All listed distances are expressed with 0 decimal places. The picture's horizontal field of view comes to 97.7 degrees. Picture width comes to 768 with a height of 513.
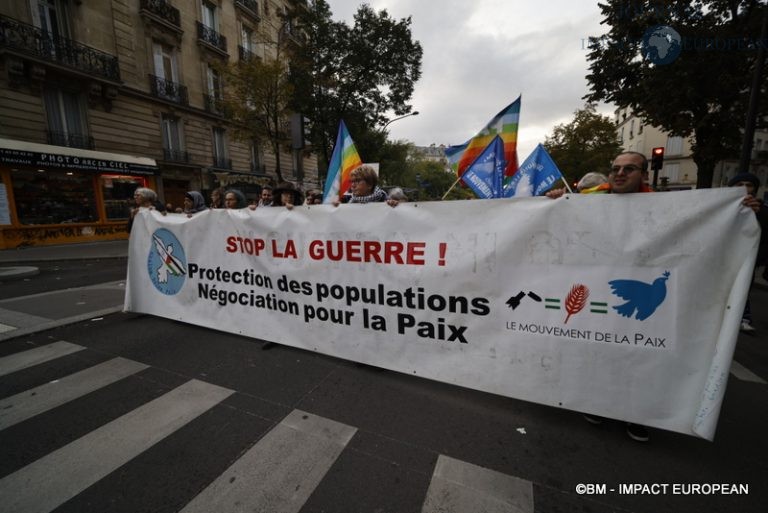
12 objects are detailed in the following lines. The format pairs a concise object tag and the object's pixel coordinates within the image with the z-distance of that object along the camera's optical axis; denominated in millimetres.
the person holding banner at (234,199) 5207
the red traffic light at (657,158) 10180
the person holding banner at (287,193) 4786
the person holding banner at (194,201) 6094
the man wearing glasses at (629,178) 2291
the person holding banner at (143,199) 4994
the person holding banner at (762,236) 4266
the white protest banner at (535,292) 2080
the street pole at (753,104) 7605
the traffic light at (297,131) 10086
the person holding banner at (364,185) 3697
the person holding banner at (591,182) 3732
